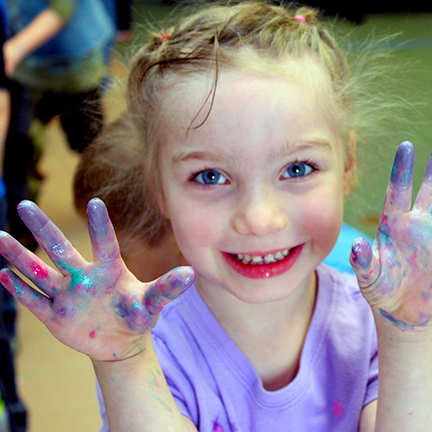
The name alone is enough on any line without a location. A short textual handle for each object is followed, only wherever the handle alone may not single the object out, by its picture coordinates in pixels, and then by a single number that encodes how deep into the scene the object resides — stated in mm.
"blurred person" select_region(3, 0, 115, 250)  1248
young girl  684
